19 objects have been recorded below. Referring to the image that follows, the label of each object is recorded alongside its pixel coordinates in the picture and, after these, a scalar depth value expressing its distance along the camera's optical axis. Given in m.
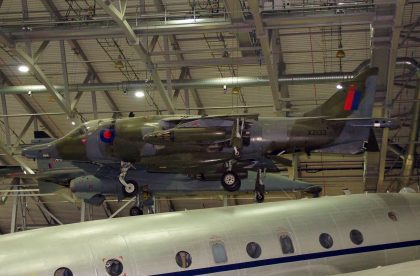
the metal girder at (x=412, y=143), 29.60
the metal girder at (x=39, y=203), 44.09
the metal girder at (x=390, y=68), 22.06
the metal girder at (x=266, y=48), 22.34
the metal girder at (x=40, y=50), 27.09
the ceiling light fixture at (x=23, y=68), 27.13
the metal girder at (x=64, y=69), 28.04
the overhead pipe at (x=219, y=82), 28.31
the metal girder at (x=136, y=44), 21.89
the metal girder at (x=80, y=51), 27.78
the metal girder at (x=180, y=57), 27.45
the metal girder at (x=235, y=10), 23.61
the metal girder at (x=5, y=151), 33.28
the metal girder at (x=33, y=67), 25.67
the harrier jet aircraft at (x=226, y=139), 18.72
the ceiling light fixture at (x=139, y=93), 29.79
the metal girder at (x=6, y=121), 32.84
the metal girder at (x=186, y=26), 23.59
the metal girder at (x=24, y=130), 33.94
